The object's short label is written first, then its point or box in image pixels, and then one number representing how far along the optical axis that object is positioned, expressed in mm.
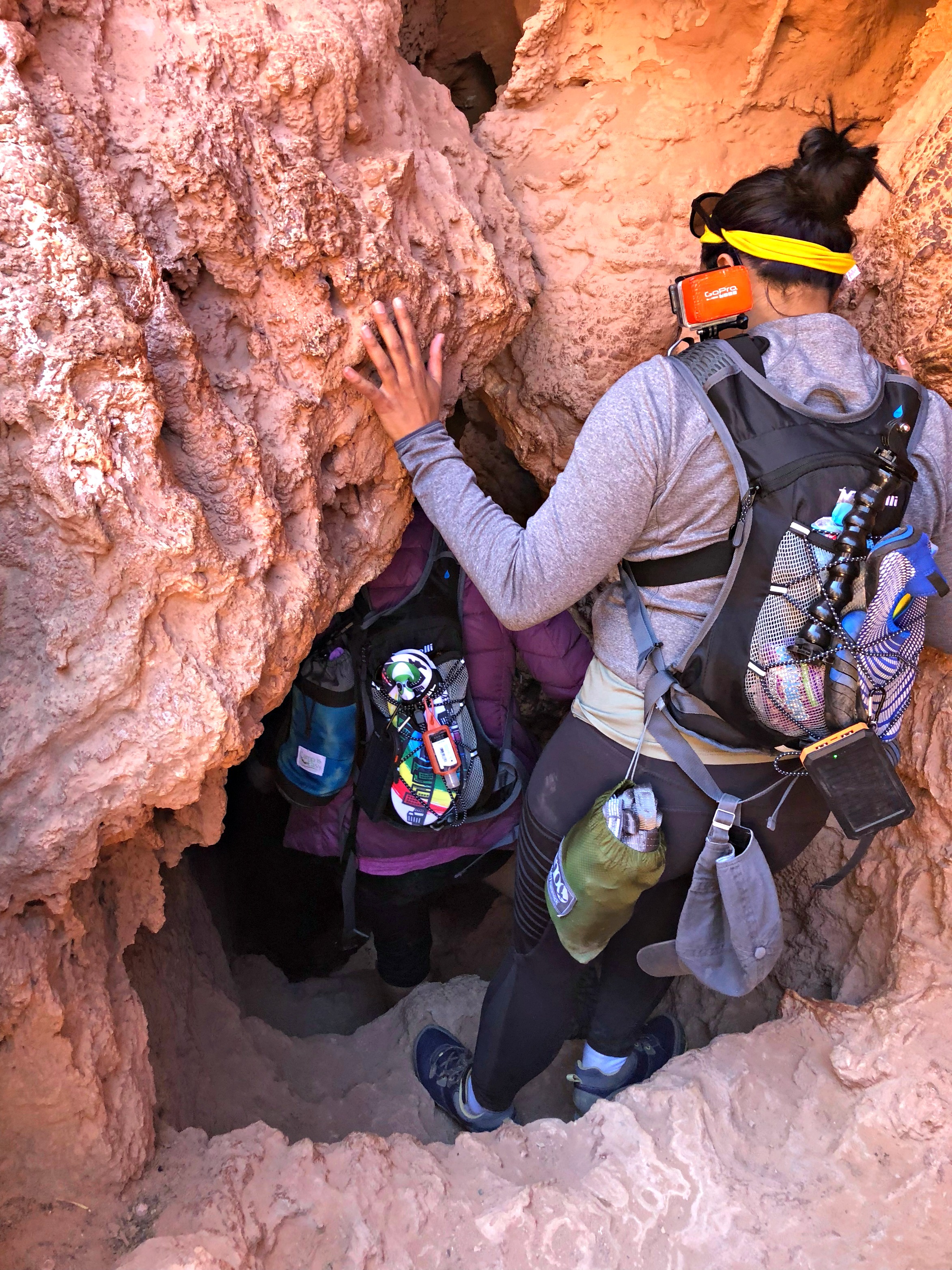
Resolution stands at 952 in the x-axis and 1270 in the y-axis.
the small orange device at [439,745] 2207
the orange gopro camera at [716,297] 1572
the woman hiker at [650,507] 1423
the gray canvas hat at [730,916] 1625
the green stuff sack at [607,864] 1615
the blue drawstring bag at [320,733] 2229
